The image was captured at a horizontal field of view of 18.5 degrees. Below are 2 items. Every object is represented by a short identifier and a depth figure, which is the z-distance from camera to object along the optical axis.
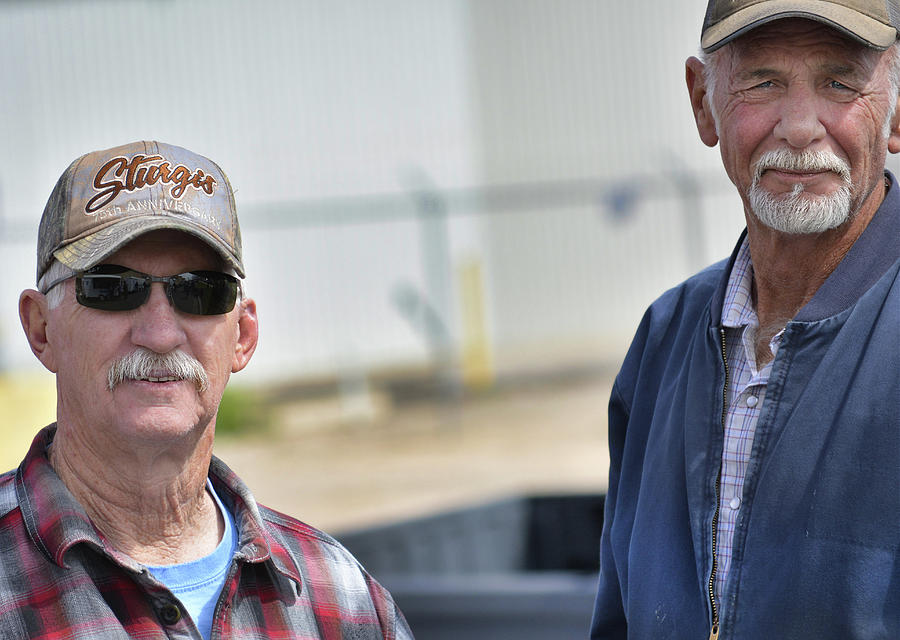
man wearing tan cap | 2.24
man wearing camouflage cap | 2.21
